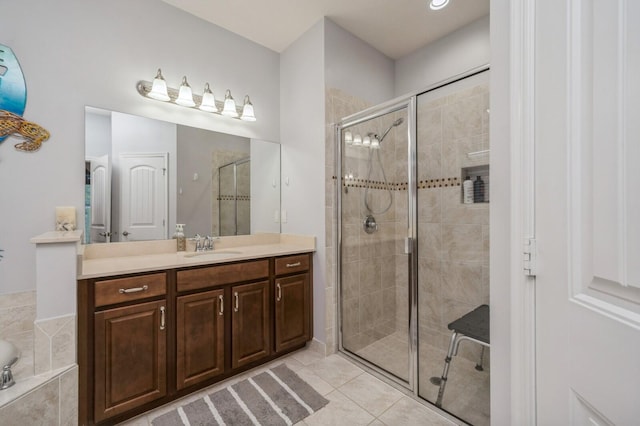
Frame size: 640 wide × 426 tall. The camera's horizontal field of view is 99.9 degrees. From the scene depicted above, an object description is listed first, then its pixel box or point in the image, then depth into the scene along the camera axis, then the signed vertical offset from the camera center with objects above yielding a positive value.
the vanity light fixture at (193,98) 2.00 +0.93
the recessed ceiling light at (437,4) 2.08 +1.63
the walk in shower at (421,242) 1.75 -0.23
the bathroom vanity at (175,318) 1.42 -0.68
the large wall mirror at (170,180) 1.85 +0.27
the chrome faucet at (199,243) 2.22 -0.25
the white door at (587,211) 0.44 +0.00
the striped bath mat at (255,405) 1.55 -1.19
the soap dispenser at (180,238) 2.16 -0.20
